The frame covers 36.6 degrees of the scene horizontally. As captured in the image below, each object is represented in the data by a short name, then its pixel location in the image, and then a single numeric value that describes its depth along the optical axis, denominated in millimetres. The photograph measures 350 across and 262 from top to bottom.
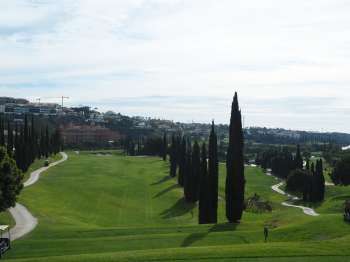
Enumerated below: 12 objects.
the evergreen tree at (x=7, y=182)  40066
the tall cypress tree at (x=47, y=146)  116762
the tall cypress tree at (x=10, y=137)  81075
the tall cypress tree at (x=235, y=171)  44094
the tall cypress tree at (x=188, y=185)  67812
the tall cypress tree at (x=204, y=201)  50594
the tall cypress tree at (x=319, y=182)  83062
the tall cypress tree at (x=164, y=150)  130125
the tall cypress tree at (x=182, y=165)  83250
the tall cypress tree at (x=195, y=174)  67625
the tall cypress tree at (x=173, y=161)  97512
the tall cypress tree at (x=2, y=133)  71819
